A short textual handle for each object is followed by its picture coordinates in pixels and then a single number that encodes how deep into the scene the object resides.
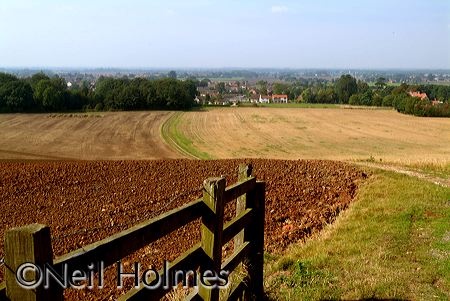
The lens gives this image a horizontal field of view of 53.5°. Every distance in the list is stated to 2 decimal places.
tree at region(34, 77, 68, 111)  67.25
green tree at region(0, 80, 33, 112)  65.25
